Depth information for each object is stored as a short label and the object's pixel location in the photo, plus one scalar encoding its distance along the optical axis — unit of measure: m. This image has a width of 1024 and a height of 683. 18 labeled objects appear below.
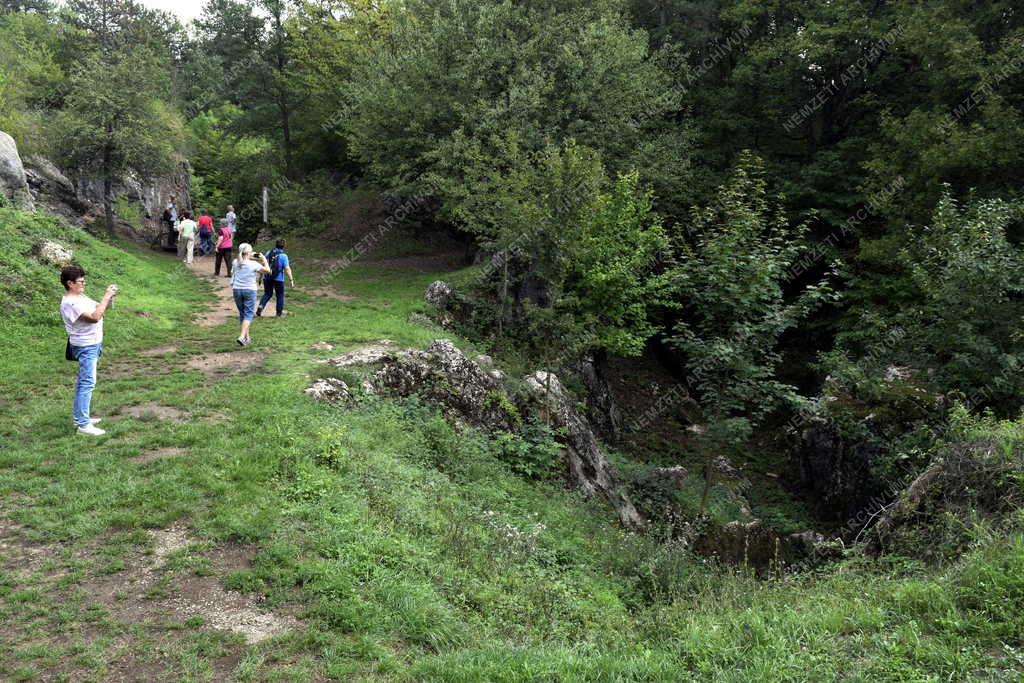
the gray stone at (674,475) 16.66
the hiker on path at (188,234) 23.44
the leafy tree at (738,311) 12.41
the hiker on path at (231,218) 25.27
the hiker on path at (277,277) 15.45
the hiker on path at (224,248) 21.22
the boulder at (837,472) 15.07
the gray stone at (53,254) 14.41
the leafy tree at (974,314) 12.32
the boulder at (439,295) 18.44
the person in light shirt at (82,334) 8.10
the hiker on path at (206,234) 25.23
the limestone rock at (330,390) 10.46
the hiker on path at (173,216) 27.01
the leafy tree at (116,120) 22.94
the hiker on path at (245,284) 12.59
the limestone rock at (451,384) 12.41
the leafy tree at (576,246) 15.68
